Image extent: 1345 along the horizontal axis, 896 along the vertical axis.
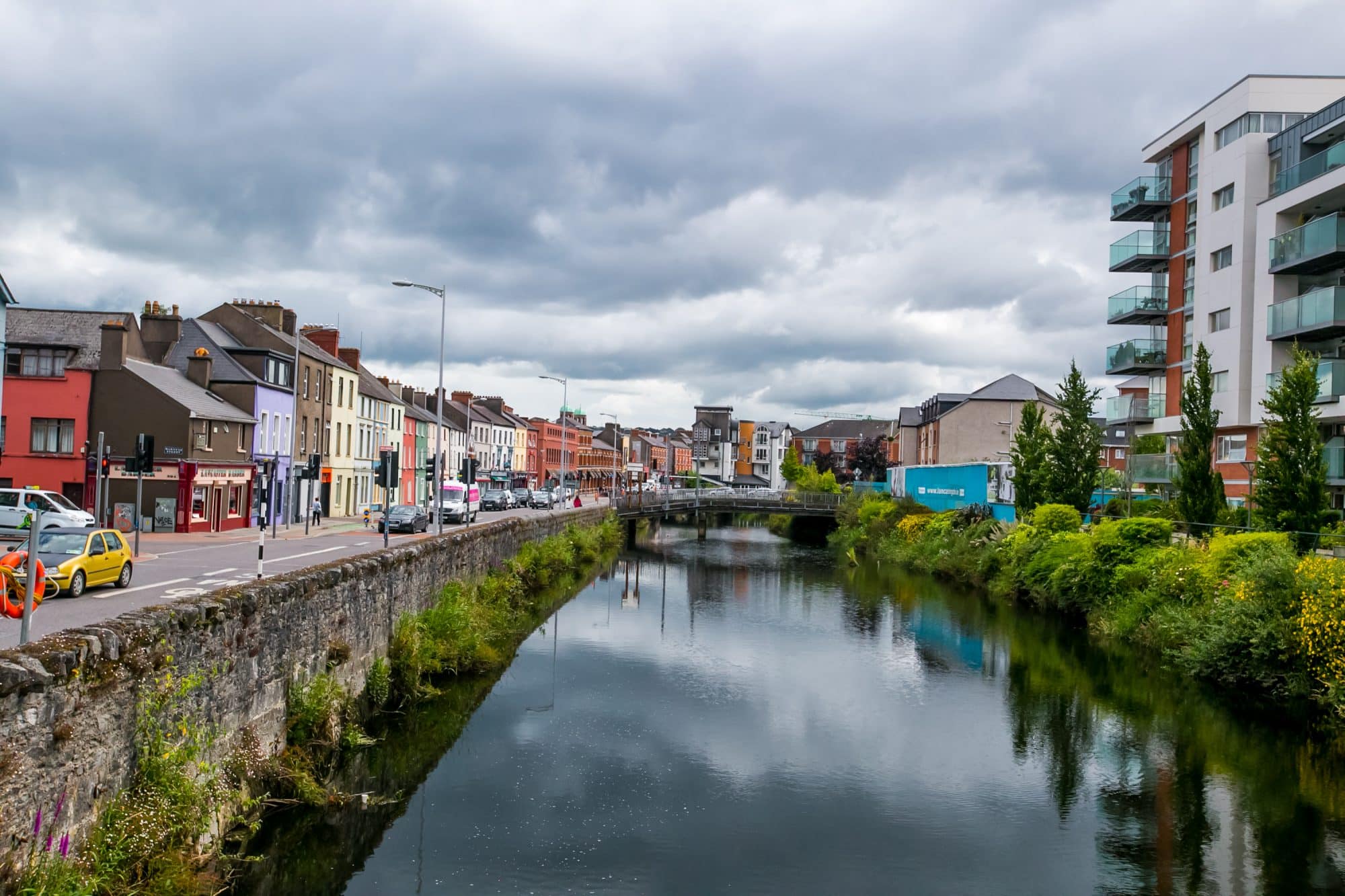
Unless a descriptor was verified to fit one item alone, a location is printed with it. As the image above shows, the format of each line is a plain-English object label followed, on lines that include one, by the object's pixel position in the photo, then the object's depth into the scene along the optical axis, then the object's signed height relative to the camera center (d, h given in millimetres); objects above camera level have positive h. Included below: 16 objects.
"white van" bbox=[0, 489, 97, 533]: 28688 -1875
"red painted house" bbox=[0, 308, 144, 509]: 37531 +1154
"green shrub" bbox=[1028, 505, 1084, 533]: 36094 -1280
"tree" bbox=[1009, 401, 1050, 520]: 42594 +584
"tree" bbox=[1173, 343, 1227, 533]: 29250 +845
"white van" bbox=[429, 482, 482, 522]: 52844 -2244
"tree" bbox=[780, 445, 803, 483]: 112312 +550
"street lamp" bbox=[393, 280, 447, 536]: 33375 +245
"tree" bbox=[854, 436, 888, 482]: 117875 +1812
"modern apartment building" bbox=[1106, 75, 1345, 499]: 32125 +8428
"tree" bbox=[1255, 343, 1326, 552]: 24219 +643
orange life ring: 13252 -1984
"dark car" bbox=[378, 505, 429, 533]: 42531 -2484
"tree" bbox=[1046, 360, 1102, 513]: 42094 +848
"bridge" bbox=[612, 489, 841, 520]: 67875 -2228
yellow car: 18531 -2068
